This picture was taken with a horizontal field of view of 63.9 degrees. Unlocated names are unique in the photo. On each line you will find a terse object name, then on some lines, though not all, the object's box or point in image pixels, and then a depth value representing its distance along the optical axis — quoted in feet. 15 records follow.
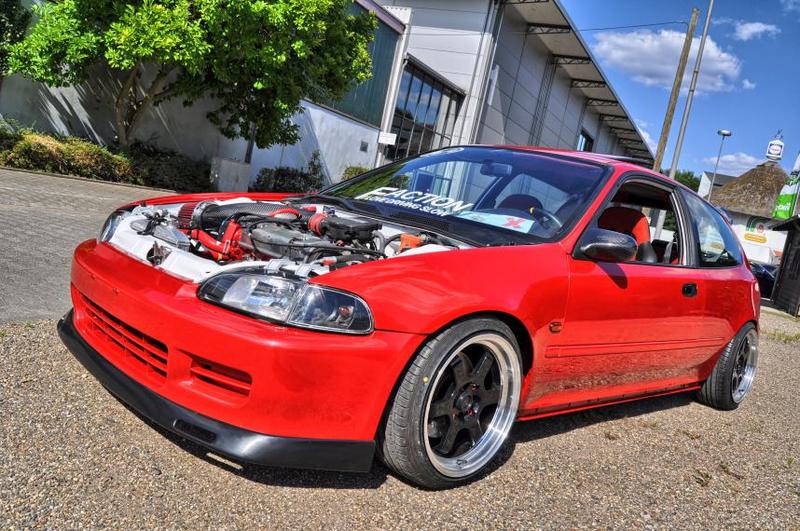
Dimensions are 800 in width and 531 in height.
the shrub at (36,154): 35.07
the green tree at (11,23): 36.91
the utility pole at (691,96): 58.59
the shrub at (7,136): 35.22
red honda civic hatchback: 7.30
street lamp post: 174.50
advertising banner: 94.43
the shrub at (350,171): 68.18
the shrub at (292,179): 58.03
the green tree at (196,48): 36.32
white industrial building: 44.55
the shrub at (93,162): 38.24
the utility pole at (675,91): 57.57
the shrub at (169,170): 43.98
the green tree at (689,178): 350.56
